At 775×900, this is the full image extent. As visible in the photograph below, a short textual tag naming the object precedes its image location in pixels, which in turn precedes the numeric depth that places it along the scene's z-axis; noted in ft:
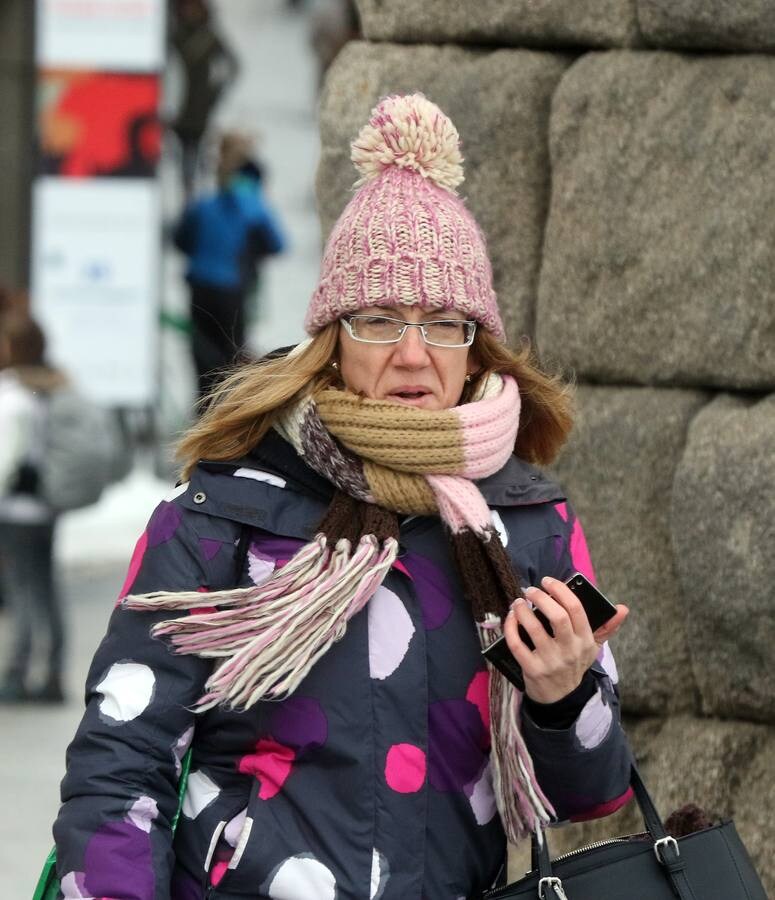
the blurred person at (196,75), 88.84
